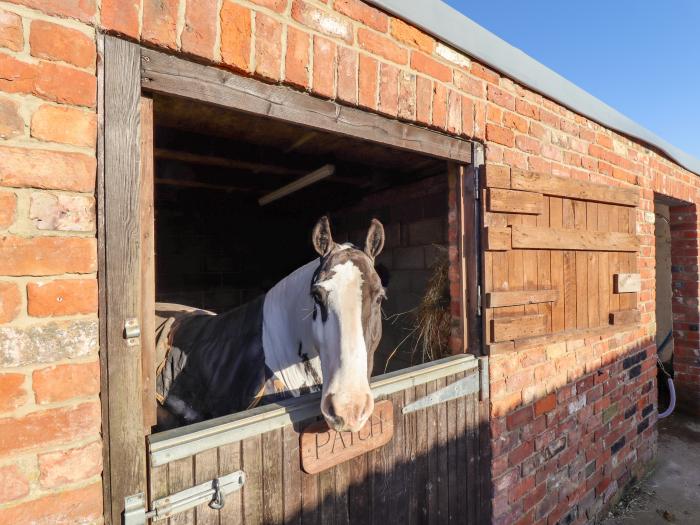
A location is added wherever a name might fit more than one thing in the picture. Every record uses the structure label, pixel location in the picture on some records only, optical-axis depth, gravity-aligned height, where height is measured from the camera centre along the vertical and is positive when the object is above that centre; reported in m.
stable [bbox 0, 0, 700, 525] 1.08 +0.05
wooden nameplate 1.63 -0.80
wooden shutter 2.26 +0.02
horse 1.62 -0.44
